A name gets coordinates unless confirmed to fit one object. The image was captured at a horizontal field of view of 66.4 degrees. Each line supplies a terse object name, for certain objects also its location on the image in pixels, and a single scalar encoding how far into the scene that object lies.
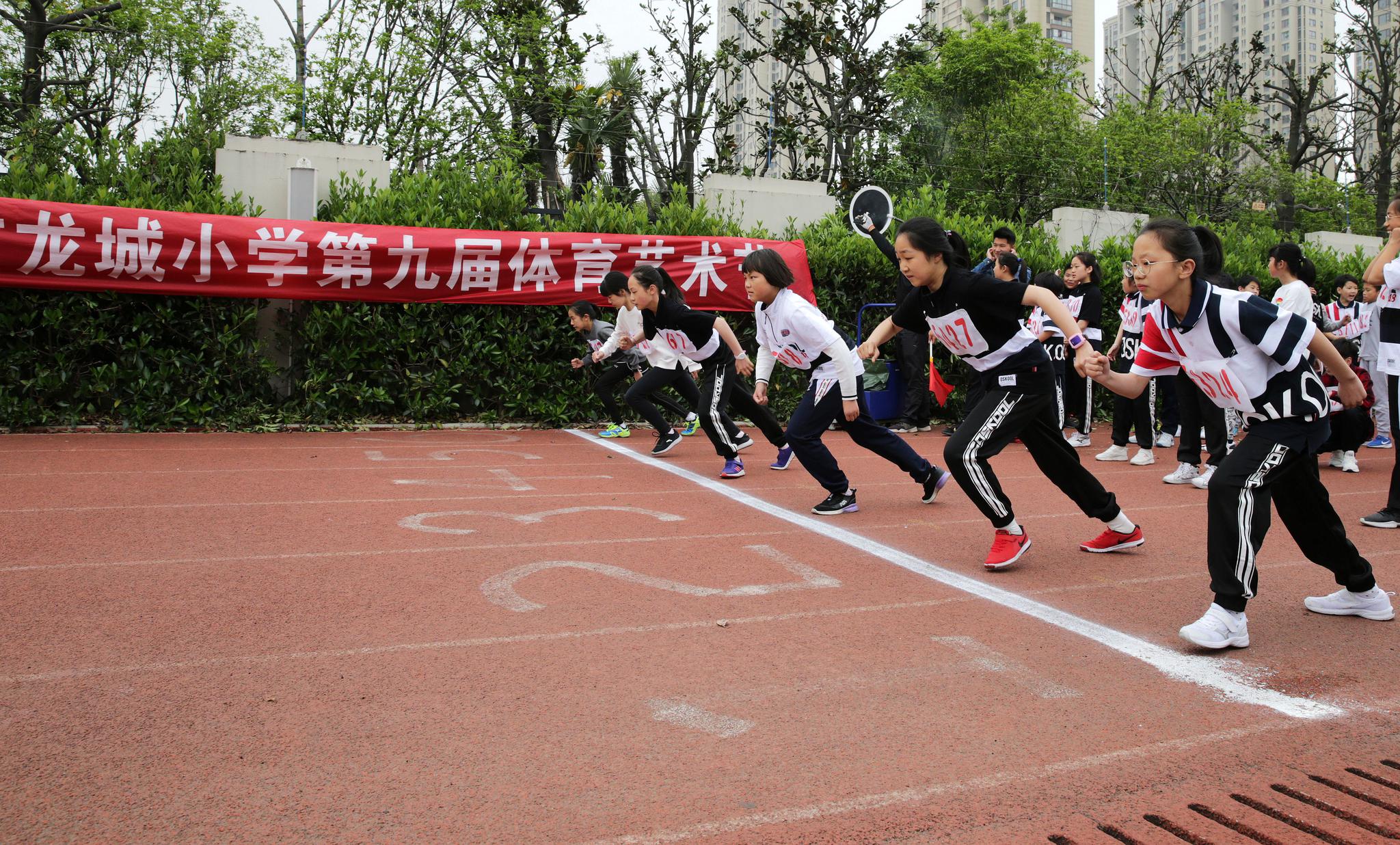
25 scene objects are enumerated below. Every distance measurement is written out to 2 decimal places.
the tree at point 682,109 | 28.95
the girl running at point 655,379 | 9.56
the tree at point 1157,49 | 35.66
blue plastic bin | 12.34
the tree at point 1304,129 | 35.44
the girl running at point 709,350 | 8.57
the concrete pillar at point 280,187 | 11.13
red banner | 9.76
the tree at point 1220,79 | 36.62
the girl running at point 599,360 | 10.81
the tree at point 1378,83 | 35.31
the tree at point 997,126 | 29.34
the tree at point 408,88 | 23.50
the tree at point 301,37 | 23.78
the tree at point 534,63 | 24.55
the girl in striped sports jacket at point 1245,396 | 4.06
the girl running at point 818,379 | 6.94
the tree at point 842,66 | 29.33
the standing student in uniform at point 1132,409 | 9.70
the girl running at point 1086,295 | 9.91
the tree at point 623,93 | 29.91
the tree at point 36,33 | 22.80
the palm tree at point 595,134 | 28.98
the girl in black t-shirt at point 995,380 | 5.47
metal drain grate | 2.65
